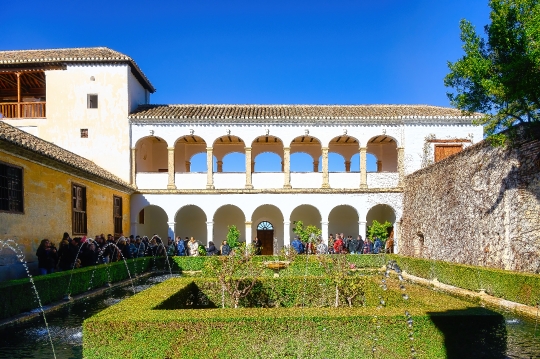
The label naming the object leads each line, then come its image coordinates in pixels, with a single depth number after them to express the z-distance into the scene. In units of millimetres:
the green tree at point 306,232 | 23344
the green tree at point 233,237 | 23422
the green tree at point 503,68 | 10648
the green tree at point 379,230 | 23891
